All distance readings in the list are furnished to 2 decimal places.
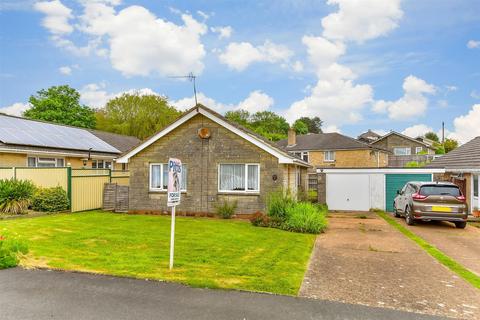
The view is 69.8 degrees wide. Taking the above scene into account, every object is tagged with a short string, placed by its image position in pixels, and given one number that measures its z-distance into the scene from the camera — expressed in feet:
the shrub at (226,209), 51.62
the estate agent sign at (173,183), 23.65
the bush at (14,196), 48.65
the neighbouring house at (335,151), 142.82
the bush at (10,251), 23.66
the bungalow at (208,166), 51.67
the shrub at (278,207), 45.09
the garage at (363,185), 70.33
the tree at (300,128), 277.44
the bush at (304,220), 41.96
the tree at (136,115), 171.01
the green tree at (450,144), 229.27
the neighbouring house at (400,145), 176.86
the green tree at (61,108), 158.10
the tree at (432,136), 321.32
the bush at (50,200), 51.93
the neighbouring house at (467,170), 60.23
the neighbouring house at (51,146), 65.92
